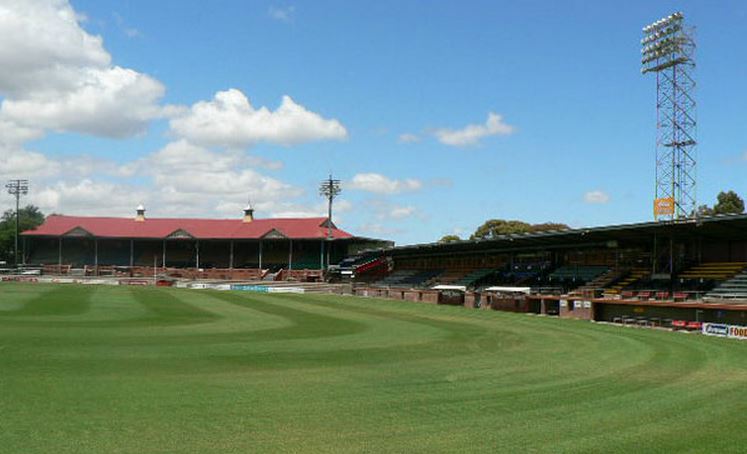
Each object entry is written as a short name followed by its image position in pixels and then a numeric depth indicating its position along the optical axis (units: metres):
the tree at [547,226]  110.46
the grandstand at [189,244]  97.19
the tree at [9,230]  116.00
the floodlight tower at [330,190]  97.69
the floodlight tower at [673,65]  51.53
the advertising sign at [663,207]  51.84
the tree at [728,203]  80.75
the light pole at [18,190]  108.88
